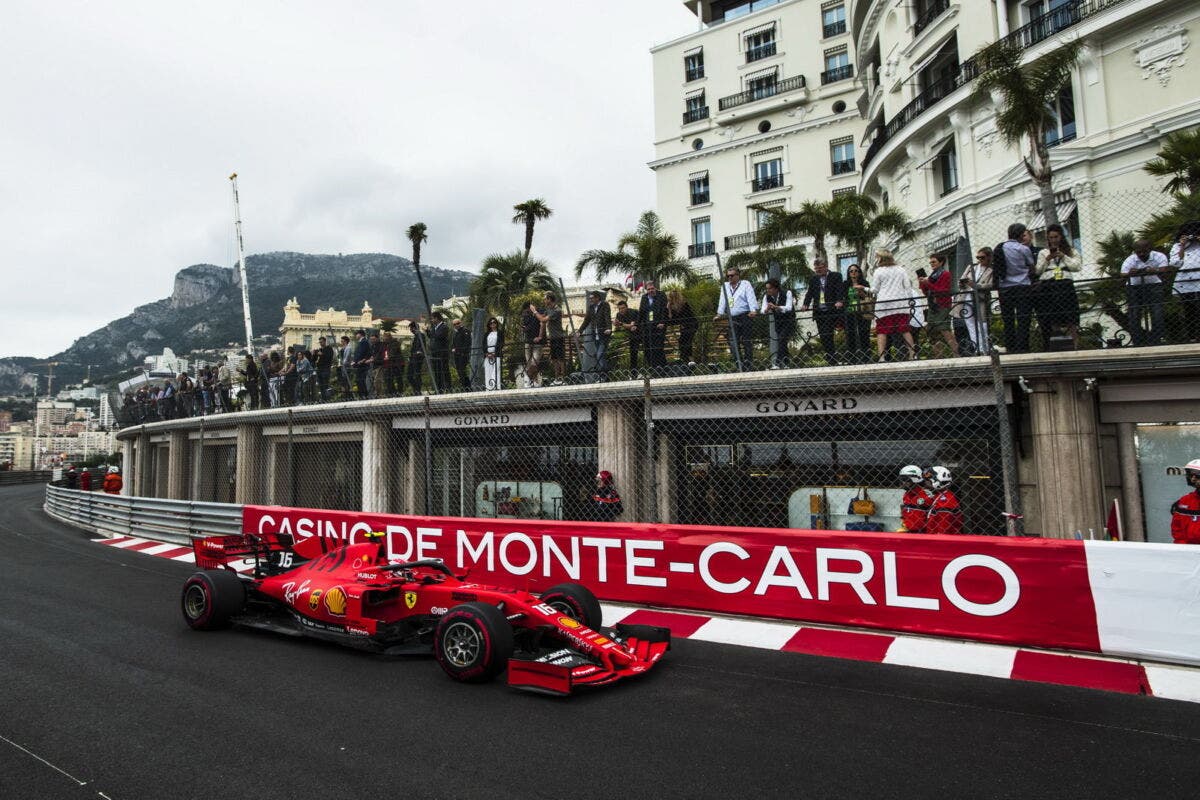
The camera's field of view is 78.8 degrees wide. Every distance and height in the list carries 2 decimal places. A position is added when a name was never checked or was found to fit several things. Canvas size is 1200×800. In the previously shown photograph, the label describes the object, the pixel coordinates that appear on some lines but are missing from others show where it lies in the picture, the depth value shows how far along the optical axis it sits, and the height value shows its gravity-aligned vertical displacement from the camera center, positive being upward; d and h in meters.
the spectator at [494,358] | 11.34 +1.51
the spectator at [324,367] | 14.59 +1.88
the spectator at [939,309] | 8.02 +1.48
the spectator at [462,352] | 11.92 +1.70
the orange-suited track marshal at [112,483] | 21.19 -0.41
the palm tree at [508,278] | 28.45 +6.95
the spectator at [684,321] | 9.46 +1.63
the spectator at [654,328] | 9.83 +1.64
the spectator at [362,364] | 13.73 +1.80
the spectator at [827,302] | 8.46 +1.78
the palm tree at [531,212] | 26.80 +8.88
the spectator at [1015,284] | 7.60 +1.64
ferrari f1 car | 5.21 -1.28
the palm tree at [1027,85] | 12.58 +6.10
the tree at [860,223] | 23.52 +7.05
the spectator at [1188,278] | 6.96 +1.47
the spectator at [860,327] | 8.34 +1.34
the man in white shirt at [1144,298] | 7.03 +1.30
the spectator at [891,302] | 8.12 +1.58
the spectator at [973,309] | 7.55 +1.40
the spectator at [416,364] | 12.78 +1.66
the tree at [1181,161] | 11.42 +4.40
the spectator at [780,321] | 8.71 +1.49
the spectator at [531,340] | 11.12 +1.71
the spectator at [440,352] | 12.44 +1.78
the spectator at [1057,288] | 7.42 +1.48
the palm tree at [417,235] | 22.80 +7.00
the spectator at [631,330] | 9.98 +1.65
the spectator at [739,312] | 8.94 +1.71
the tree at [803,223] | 23.36 +7.15
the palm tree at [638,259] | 29.58 +7.86
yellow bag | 9.07 -0.80
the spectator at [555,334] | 10.79 +1.84
